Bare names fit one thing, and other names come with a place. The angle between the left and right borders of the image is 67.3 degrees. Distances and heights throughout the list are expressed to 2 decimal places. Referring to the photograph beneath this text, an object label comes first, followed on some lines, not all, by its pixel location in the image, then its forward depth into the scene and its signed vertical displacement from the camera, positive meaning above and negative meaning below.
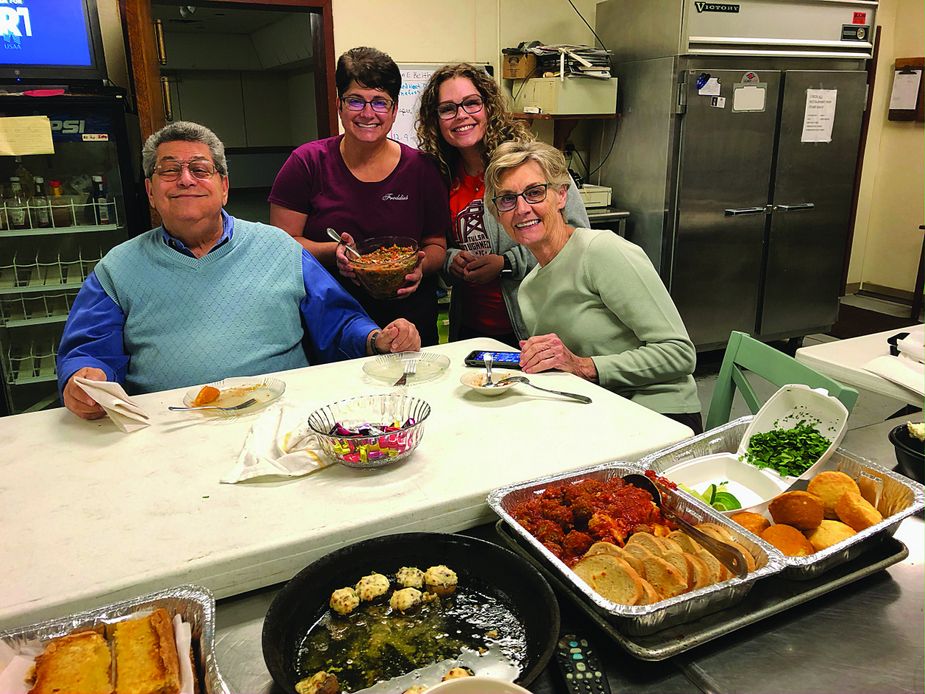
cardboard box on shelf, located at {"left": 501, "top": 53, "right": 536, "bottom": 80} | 4.34 +0.57
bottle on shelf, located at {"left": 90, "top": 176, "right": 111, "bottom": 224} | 3.55 -0.19
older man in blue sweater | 1.91 -0.36
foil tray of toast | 0.88 -0.58
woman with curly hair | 2.50 -0.13
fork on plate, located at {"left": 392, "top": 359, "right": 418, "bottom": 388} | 1.80 -0.55
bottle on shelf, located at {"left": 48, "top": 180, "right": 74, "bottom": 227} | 3.46 -0.21
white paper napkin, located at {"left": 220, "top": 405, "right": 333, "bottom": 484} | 1.30 -0.55
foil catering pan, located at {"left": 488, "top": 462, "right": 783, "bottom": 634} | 0.93 -0.58
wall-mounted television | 3.21 +0.56
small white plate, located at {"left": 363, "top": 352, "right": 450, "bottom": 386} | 1.86 -0.55
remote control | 0.90 -0.65
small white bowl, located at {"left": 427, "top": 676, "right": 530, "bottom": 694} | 0.75 -0.55
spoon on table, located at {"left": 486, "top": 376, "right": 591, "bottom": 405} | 1.64 -0.54
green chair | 1.76 -0.56
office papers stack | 4.17 +0.57
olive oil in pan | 0.93 -0.65
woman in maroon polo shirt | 2.53 -0.12
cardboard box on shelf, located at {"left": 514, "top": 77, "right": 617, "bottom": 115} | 4.18 +0.37
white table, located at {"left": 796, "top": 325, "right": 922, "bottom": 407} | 2.02 -0.62
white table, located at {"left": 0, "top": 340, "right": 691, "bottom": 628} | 1.06 -0.58
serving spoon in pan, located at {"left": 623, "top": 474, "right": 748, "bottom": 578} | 1.00 -0.57
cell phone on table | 1.91 -0.54
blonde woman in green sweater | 1.88 -0.40
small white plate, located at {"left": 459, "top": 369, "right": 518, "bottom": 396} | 1.67 -0.53
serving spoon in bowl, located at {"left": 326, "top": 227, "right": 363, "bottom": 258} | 2.35 -0.26
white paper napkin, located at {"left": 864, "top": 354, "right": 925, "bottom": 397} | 1.95 -0.61
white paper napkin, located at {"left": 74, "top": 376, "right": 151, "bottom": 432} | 1.51 -0.51
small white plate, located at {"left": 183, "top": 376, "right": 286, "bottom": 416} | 1.66 -0.55
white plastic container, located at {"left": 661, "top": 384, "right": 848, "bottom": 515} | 1.35 -0.59
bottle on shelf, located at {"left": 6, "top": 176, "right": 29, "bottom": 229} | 3.39 -0.20
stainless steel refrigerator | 4.17 +0.07
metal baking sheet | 0.94 -0.64
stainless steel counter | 0.93 -0.68
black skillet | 0.92 -0.61
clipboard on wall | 5.46 +0.49
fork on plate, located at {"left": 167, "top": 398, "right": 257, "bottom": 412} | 1.61 -0.55
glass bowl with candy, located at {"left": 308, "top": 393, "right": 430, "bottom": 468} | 1.31 -0.52
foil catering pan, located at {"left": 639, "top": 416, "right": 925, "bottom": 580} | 1.06 -0.58
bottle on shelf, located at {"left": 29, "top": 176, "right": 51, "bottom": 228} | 3.42 -0.22
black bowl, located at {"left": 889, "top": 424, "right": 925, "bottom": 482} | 1.40 -0.59
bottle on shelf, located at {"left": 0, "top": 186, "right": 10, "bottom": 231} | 3.38 -0.26
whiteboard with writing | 4.27 +0.37
